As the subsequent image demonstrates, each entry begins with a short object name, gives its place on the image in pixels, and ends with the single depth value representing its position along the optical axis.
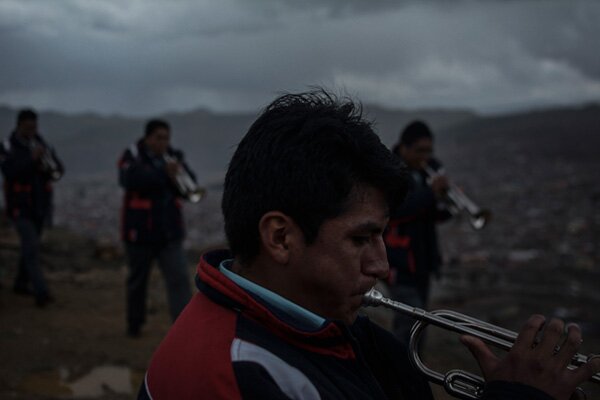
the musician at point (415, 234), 4.20
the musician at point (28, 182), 5.59
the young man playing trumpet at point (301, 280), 1.20
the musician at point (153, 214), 4.84
